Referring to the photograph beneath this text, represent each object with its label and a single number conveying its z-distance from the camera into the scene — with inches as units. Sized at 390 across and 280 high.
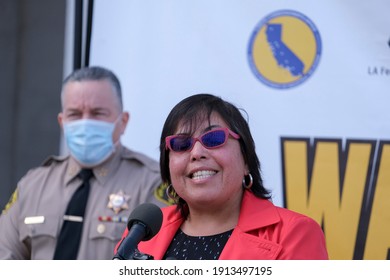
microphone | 178.7
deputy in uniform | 319.0
